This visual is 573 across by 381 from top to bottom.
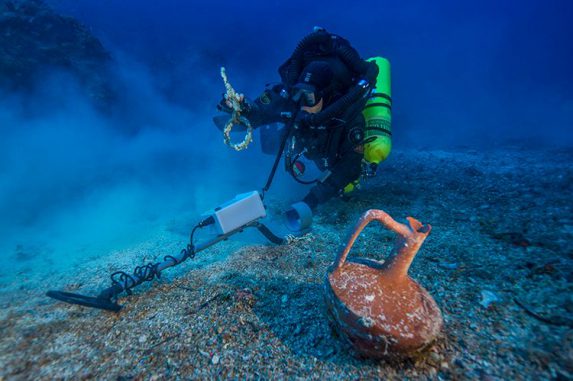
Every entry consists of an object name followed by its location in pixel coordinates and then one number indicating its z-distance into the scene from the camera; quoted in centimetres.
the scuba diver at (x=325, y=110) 109
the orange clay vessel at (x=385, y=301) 37
